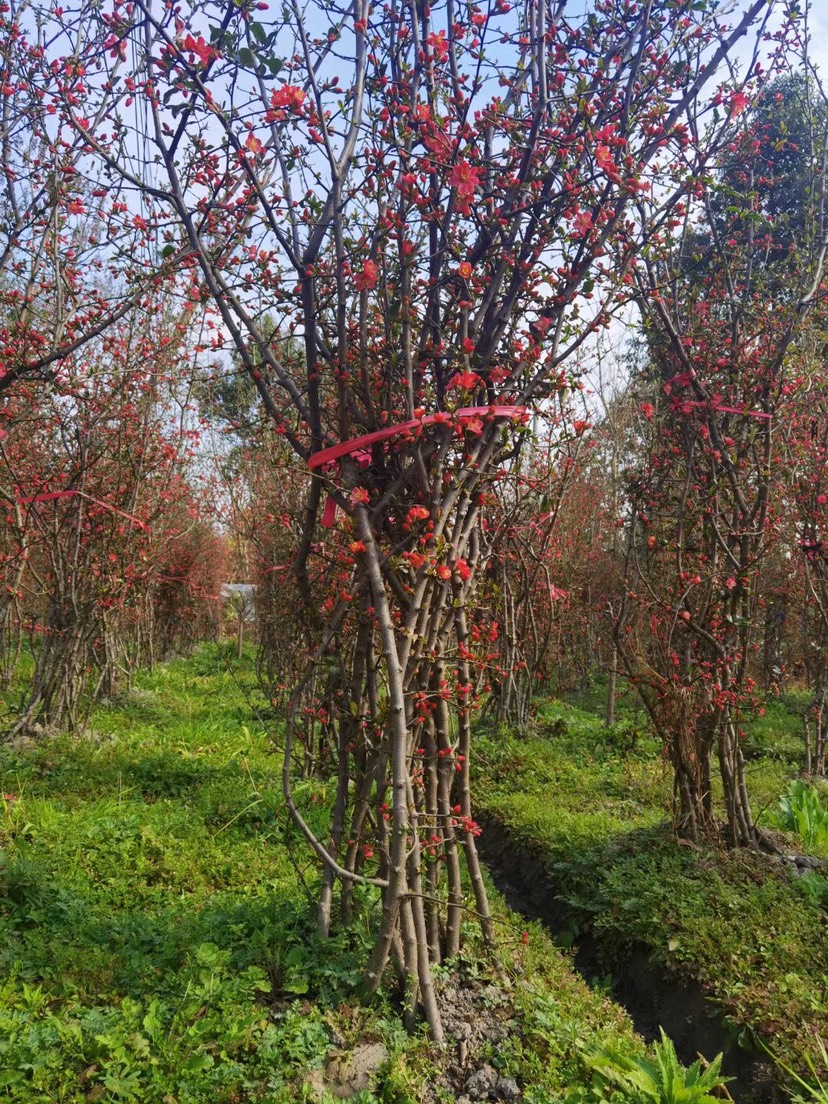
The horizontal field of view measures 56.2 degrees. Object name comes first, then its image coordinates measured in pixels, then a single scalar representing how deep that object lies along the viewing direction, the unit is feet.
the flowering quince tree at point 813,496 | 17.90
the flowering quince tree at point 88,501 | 19.38
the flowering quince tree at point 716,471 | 13.91
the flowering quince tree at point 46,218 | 11.63
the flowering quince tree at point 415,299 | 8.32
